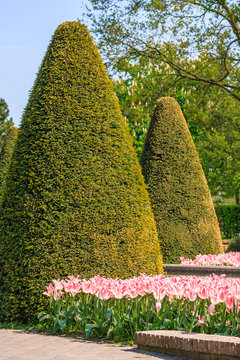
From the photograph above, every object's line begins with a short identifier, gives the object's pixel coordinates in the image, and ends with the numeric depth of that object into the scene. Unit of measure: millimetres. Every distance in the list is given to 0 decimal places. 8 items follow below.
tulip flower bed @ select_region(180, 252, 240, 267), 10188
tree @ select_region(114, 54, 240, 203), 29516
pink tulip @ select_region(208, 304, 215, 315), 4887
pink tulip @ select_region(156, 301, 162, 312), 5078
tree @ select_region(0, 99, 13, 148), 67062
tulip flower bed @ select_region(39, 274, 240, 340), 4965
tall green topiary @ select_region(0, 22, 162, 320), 6258
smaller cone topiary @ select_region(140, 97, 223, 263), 10539
